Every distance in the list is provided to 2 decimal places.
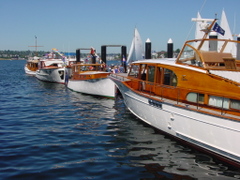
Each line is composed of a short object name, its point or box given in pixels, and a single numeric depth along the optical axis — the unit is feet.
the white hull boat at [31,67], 173.86
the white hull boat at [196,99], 30.27
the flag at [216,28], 43.58
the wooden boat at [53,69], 117.80
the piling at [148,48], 103.40
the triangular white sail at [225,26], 100.54
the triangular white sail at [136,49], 120.49
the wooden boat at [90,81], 75.20
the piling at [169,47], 102.32
